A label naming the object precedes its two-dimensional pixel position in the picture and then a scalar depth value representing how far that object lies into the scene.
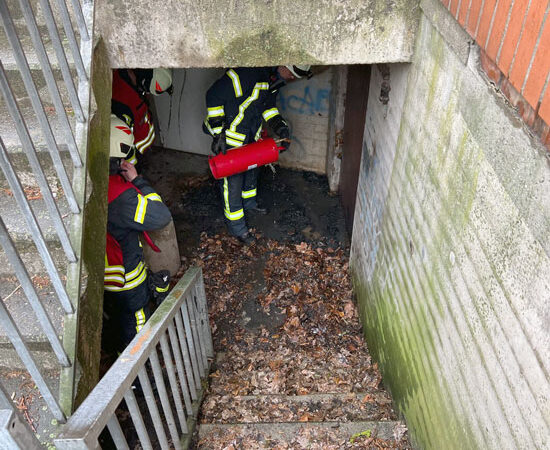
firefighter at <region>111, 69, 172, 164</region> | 5.09
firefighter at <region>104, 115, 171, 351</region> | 3.83
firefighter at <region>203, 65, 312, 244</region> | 5.12
